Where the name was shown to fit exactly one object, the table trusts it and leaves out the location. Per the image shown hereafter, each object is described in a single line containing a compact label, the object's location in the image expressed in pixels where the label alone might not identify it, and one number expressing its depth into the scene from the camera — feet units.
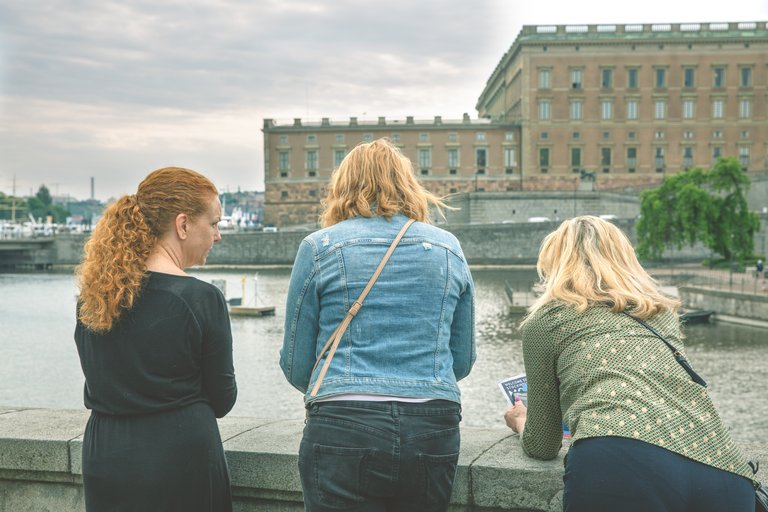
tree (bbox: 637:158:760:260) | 140.26
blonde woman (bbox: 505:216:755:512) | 7.82
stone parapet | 10.23
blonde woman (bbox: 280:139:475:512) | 8.15
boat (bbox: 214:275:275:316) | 112.06
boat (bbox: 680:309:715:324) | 100.01
